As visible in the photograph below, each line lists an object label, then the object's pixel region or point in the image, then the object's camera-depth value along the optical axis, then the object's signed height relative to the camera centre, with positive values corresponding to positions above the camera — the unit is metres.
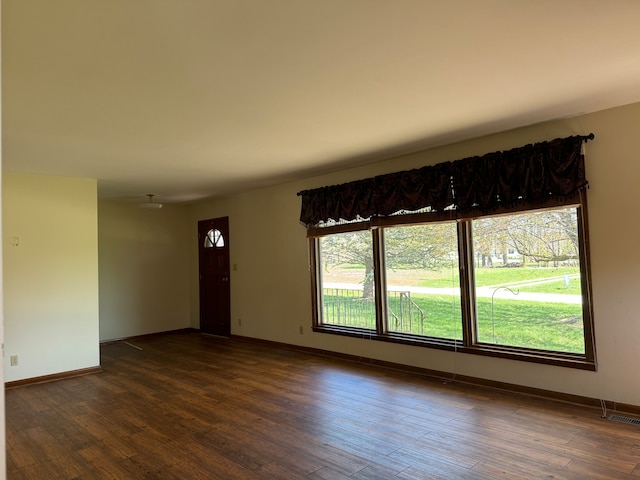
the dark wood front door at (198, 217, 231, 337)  7.42 -0.25
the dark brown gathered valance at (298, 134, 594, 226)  3.62 +0.70
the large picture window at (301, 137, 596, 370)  3.71 -0.06
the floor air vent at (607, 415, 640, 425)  3.21 -1.31
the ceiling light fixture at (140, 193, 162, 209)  6.38 +0.92
